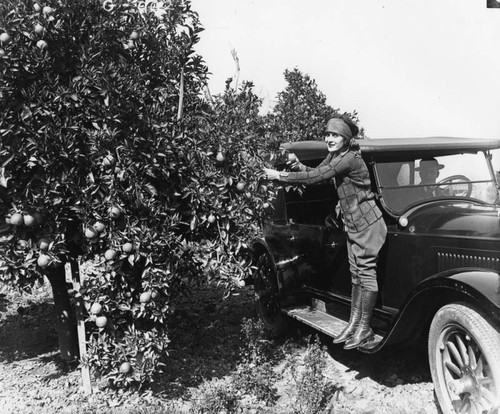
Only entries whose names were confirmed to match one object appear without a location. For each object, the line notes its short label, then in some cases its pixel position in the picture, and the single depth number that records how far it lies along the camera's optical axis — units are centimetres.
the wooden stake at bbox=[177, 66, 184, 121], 362
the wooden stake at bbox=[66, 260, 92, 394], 367
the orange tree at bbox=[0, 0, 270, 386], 318
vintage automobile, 286
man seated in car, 396
